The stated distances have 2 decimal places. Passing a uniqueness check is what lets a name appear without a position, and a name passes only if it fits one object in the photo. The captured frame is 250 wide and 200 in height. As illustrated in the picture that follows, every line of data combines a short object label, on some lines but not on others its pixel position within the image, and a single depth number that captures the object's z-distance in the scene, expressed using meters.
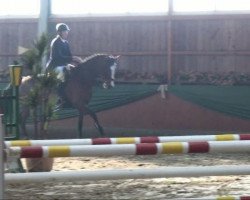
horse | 20.71
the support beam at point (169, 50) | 23.55
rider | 20.69
